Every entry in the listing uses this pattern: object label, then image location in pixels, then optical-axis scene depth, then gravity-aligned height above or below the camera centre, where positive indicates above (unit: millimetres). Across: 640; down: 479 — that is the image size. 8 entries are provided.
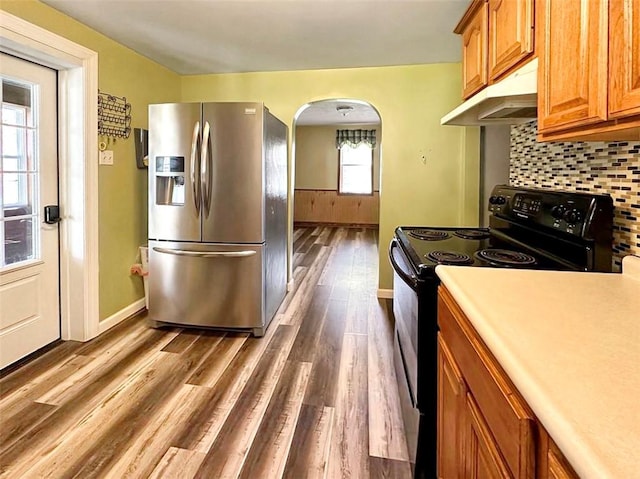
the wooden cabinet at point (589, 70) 947 +406
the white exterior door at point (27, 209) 2340 +28
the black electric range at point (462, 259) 1407 -170
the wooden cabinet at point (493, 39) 1604 +842
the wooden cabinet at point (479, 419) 651 -414
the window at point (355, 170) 9312 +1066
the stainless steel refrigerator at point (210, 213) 2844 +10
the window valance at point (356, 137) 9023 +1773
